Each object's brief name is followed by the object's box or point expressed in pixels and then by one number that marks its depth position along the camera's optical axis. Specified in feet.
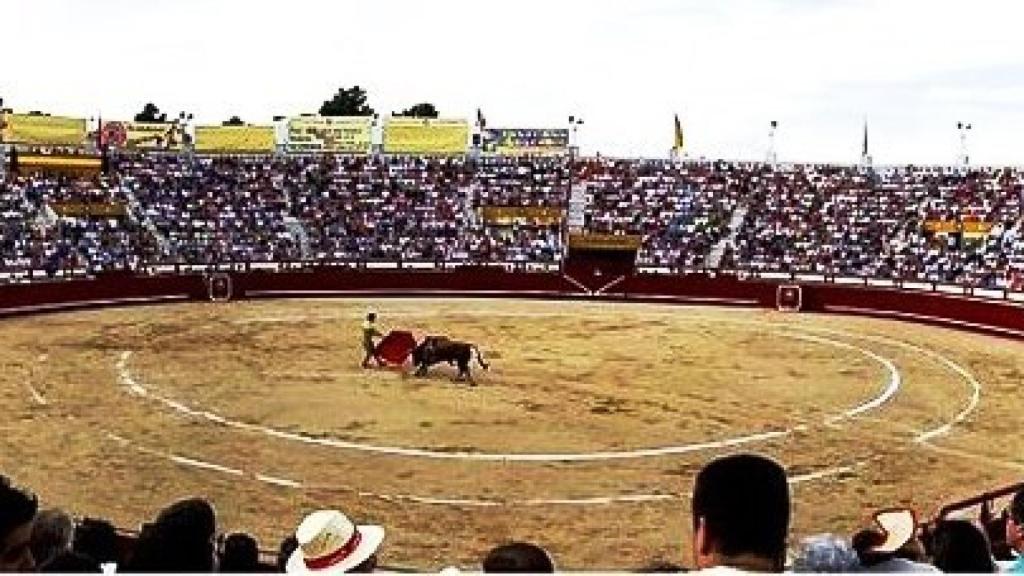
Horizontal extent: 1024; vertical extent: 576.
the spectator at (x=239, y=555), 19.85
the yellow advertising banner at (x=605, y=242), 148.15
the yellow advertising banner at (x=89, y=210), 139.44
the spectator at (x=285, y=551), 22.43
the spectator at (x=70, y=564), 14.19
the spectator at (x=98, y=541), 23.04
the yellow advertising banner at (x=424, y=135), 166.30
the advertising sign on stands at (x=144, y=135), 157.38
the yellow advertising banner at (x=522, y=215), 156.35
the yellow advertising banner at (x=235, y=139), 162.09
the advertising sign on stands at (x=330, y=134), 165.27
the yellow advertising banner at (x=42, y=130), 149.79
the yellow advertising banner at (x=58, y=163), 147.43
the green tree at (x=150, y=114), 307.17
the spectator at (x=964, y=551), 16.88
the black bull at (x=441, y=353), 73.92
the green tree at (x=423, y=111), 305.53
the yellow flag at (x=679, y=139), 190.36
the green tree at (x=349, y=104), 305.32
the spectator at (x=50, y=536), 16.17
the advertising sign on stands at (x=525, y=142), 170.30
